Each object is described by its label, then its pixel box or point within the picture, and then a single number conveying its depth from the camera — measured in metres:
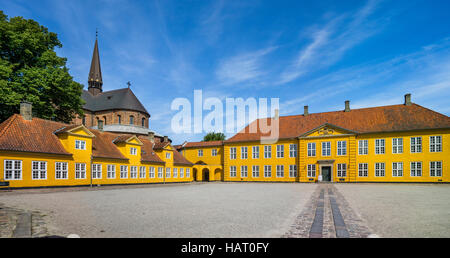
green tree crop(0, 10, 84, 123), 26.17
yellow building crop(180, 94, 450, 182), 34.38
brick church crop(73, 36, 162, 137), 52.63
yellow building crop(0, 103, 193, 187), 21.84
